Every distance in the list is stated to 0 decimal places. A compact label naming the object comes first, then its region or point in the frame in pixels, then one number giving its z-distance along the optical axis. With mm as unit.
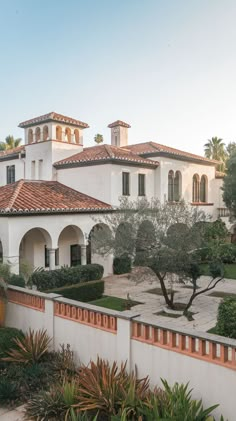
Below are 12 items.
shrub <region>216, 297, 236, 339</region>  8680
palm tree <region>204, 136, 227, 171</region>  60344
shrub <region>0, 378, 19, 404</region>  7246
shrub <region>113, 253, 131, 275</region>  22656
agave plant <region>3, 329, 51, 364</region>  8477
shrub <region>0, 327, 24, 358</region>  8898
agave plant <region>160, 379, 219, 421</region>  5434
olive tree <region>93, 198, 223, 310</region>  12656
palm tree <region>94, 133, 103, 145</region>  37500
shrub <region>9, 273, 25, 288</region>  12705
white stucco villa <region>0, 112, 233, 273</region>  17922
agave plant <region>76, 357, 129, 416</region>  6164
